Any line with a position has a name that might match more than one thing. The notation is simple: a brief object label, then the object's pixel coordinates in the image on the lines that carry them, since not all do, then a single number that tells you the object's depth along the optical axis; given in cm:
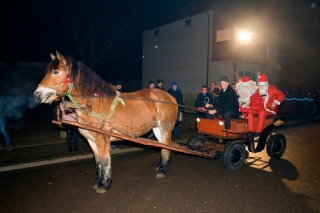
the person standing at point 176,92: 848
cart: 481
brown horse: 340
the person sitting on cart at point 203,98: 759
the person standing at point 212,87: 903
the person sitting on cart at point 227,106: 491
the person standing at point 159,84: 854
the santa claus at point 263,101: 525
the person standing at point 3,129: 623
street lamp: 1716
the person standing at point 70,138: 628
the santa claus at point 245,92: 593
